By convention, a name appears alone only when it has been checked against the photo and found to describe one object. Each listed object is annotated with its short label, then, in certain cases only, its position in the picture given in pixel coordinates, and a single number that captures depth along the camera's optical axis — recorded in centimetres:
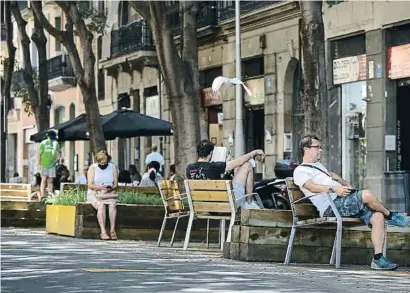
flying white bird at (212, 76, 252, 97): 2647
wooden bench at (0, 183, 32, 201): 2683
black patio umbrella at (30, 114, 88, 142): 3083
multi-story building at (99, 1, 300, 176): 3525
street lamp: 3428
